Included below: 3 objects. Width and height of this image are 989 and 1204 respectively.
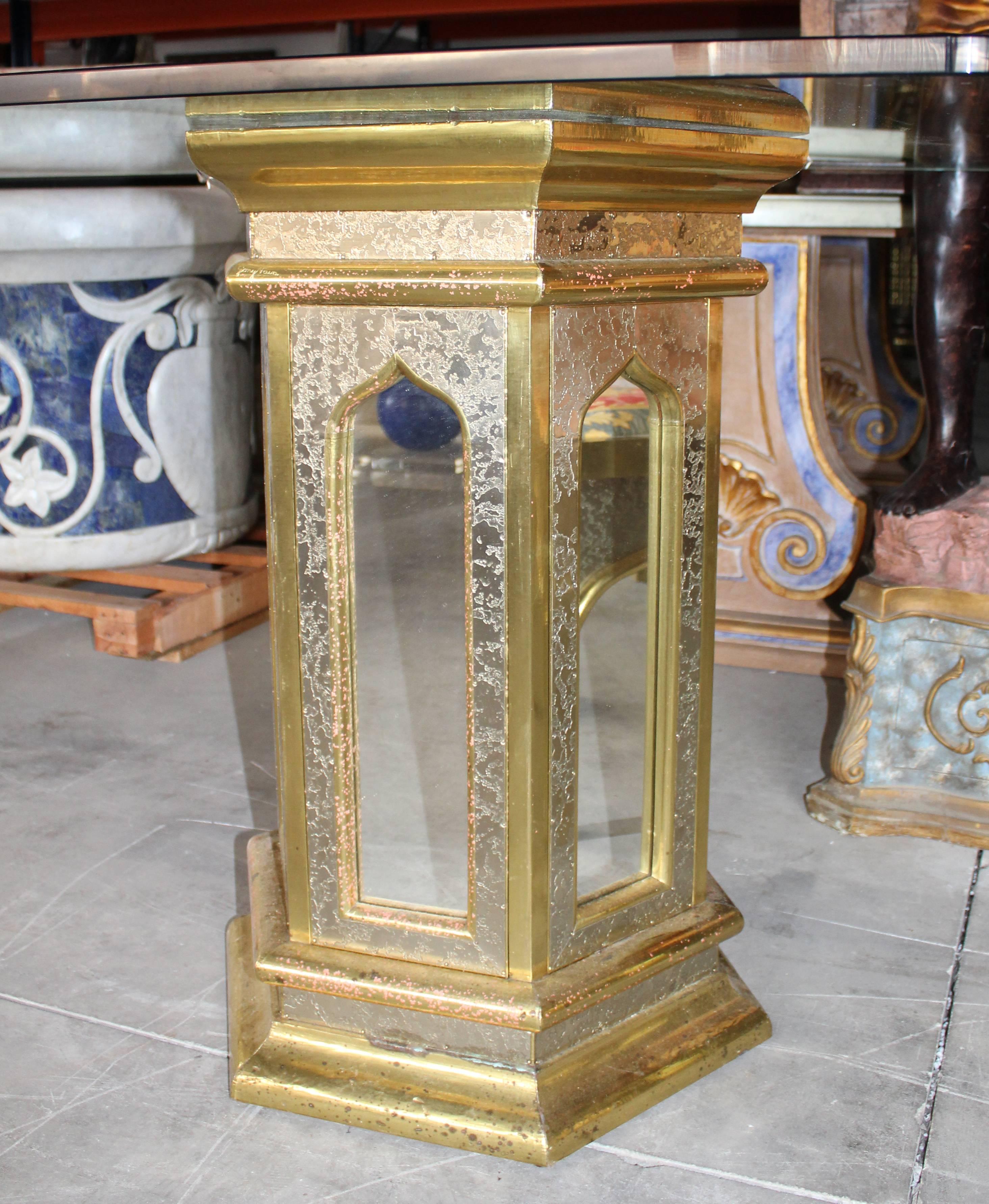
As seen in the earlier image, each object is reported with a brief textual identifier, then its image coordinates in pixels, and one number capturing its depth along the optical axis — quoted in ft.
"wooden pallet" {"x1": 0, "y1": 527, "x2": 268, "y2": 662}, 7.11
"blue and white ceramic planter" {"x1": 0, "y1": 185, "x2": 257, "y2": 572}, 6.83
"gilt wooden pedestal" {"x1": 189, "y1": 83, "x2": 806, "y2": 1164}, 2.70
